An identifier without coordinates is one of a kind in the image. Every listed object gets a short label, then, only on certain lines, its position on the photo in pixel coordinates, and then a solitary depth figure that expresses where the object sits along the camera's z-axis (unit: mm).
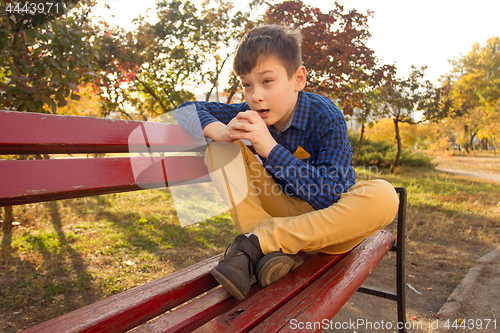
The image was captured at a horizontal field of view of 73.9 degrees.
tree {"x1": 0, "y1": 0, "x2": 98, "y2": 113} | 2443
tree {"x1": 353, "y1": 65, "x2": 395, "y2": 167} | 6078
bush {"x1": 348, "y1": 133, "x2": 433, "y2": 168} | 11844
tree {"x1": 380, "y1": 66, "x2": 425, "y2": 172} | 10914
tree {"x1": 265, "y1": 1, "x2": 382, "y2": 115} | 5117
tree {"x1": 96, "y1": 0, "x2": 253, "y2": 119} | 7016
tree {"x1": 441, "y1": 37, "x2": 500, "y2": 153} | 20453
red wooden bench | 949
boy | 1296
